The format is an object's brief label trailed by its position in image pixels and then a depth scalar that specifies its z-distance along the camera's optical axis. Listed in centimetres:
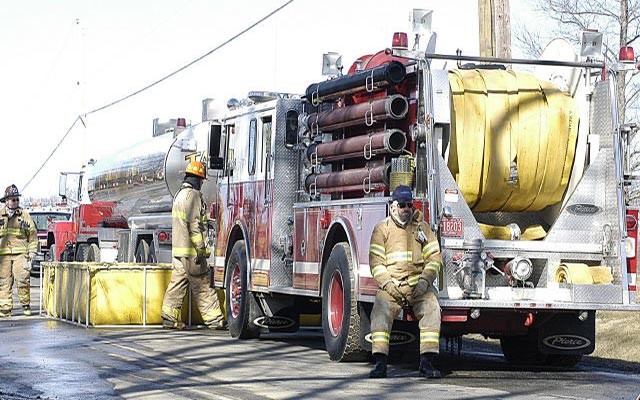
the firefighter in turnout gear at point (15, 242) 1923
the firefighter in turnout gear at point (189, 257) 1633
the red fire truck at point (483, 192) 1134
